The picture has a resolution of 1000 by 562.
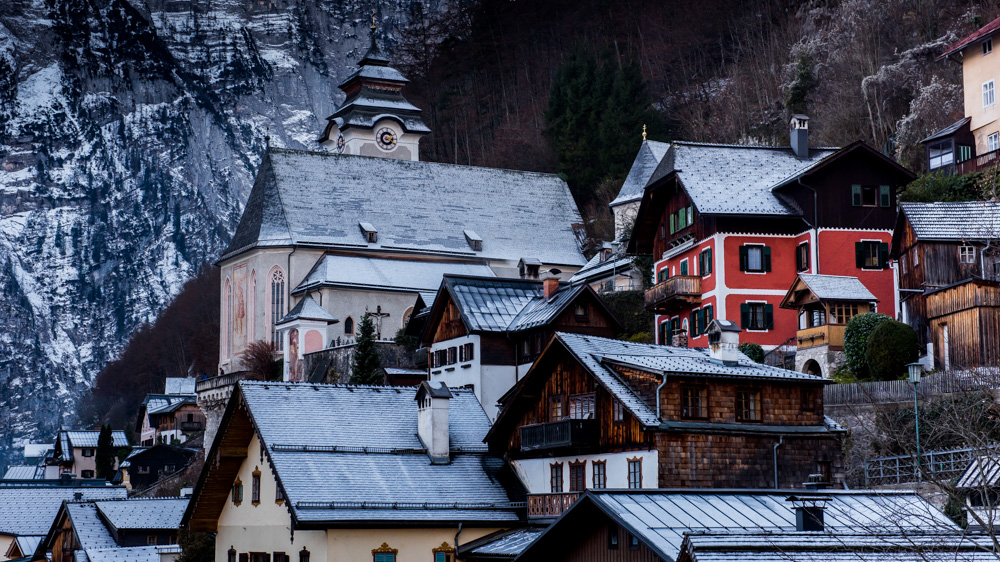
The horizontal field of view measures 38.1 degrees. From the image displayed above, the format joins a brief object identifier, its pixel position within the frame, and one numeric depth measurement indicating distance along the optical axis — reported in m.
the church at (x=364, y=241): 74.62
